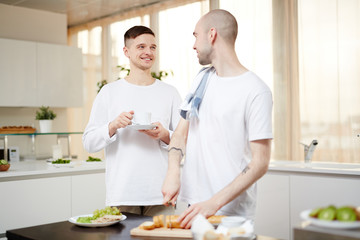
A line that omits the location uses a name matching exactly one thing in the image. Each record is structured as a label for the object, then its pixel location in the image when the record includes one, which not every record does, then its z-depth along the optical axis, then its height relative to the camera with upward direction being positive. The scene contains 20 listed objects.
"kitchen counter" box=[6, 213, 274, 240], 1.65 -0.40
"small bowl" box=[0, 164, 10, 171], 3.42 -0.31
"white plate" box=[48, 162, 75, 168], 3.72 -0.32
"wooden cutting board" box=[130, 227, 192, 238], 1.56 -0.38
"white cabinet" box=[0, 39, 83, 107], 5.12 +0.60
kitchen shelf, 4.72 -0.18
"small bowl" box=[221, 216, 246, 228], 1.46 -0.32
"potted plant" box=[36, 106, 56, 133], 5.07 +0.07
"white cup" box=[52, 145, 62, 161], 4.17 -0.25
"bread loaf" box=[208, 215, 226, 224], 1.59 -0.34
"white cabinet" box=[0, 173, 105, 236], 3.36 -0.58
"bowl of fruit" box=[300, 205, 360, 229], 1.15 -0.25
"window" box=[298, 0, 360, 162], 4.00 +0.40
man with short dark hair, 2.28 -0.05
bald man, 1.73 -0.03
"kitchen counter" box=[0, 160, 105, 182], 3.39 -0.35
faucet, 3.81 -0.25
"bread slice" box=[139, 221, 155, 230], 1.62 -0.36
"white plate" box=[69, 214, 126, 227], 1.78 -0.39
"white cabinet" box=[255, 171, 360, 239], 3.13 -0.53
